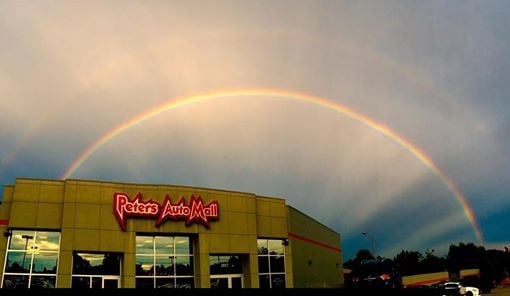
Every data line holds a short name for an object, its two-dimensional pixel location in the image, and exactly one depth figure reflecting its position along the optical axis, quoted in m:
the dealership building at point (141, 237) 28.06
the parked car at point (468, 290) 37.09
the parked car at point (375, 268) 42.16
